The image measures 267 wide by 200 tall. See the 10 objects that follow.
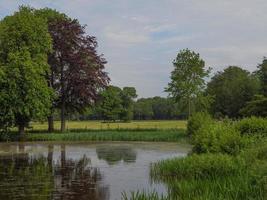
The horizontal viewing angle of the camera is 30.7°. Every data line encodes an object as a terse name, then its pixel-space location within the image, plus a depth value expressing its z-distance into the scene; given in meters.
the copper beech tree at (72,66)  53.00
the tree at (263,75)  61.84
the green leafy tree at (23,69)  45.38
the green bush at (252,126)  25.31
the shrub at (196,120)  39.65
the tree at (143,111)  147.62
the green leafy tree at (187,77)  53.09
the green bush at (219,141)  21.62
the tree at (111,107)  108.00
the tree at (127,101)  115.04
